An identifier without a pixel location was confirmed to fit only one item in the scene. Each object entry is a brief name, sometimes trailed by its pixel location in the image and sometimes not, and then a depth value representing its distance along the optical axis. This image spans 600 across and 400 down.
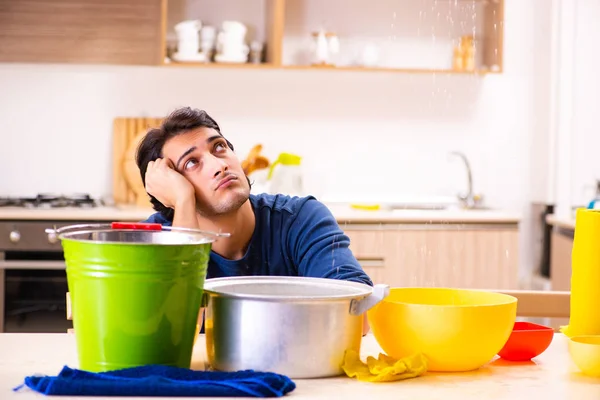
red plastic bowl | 2.56
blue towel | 2.21
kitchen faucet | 6.91
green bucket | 2.25
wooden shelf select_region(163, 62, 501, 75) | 6.57
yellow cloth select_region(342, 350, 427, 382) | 2.35
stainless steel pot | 2.29
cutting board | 6.74
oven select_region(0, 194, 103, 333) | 5.81
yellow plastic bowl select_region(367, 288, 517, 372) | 2.40
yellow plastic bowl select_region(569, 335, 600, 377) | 2.43
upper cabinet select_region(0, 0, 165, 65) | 6.58
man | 3.45
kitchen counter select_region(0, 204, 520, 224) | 5.82
